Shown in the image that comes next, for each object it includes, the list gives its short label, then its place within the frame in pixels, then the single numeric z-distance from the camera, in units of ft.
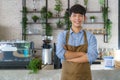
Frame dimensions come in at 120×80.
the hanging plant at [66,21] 21.16
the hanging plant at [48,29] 21.48
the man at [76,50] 7.00
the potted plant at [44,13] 21.33
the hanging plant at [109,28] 21.18
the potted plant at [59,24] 21.40
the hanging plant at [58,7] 21.26
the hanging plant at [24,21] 21.48
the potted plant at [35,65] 10.17
